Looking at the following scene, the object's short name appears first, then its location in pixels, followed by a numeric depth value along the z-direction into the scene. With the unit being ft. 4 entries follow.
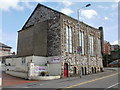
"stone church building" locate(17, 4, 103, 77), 48.35
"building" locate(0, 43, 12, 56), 98.37
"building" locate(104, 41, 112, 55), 170.36
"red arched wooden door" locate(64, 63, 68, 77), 47.78
